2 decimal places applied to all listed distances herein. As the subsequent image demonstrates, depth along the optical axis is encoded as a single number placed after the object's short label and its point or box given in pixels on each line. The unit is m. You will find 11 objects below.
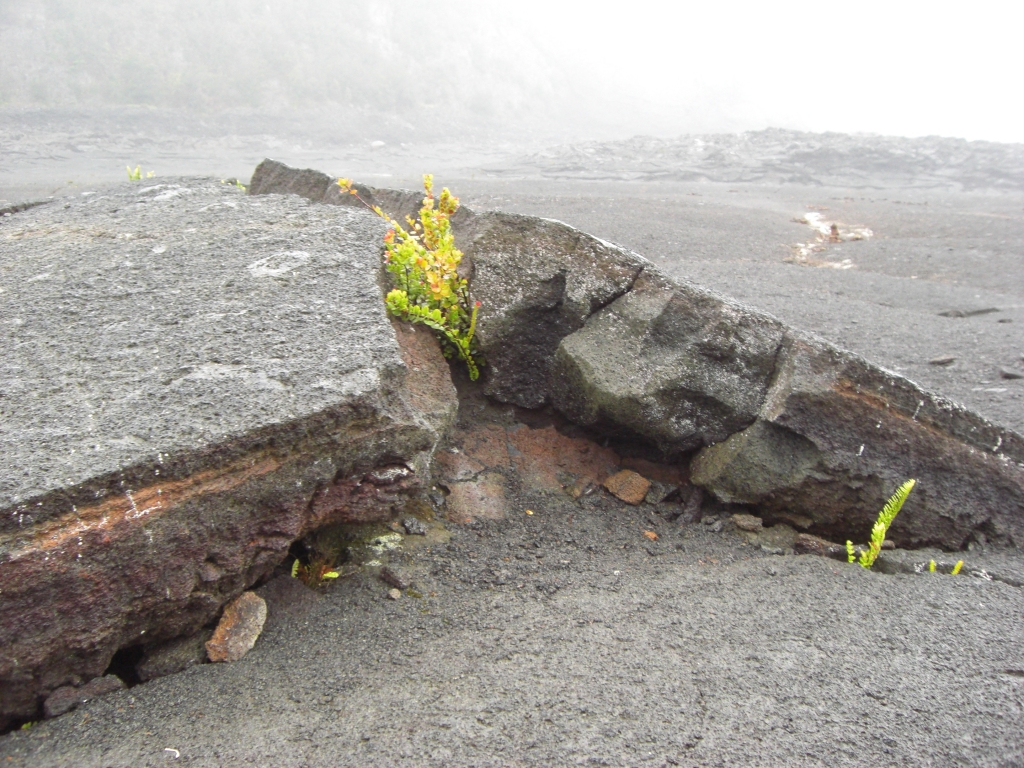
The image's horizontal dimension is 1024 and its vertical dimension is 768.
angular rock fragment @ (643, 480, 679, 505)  2.81
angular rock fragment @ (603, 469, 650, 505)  2.80
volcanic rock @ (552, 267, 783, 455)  2.66
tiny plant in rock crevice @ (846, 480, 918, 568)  2.50
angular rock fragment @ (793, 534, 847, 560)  2.58
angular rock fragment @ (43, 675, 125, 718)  1.74
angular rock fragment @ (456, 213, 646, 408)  2.86
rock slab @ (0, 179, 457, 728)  1.66
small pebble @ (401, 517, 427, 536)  2.44
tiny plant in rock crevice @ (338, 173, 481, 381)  2.63
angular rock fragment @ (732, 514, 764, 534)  2.69
